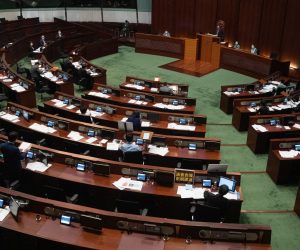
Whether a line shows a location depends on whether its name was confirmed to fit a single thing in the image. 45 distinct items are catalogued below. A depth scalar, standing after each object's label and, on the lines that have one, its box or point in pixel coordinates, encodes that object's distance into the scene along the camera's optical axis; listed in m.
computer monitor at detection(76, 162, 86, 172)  6.27
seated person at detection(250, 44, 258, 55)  14.66
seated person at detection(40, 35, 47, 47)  15.73
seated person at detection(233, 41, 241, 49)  15.69
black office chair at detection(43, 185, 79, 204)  5.39
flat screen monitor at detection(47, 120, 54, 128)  8.01
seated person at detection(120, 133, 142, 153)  6.73
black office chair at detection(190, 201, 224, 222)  5.08
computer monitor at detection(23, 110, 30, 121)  8.26
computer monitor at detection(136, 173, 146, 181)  6.03
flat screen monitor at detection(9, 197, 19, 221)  4.87
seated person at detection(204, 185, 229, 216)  5.08
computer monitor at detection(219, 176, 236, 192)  5.68
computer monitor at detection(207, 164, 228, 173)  5.75
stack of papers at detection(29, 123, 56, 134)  7.82
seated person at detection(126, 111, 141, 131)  7.77
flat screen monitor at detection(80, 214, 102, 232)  4.66
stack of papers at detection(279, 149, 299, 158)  7.07
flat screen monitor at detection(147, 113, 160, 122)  8.48
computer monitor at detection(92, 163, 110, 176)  6.08
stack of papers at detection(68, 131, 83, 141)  7.51
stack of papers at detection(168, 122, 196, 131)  8.13
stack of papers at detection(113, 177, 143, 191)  5.82
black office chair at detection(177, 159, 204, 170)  6.62
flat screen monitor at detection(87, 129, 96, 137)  7.60
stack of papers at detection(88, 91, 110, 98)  10.11
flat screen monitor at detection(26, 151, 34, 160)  6.50
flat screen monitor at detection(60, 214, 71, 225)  4.87
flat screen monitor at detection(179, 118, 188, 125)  8.37
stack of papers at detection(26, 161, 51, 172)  6.27
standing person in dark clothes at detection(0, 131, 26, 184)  6.10
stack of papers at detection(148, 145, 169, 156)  6.93
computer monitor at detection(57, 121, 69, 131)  7.86
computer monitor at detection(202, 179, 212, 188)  5.84
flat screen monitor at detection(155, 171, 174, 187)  5.82
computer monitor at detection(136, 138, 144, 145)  7.14
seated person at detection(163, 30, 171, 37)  17.46
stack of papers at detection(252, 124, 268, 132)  8.19
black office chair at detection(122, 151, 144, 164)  6.66
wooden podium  15.49
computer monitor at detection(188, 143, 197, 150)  7.13
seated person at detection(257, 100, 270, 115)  8.98
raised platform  14.73
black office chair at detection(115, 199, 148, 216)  5.17
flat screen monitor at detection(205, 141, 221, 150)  7.03
